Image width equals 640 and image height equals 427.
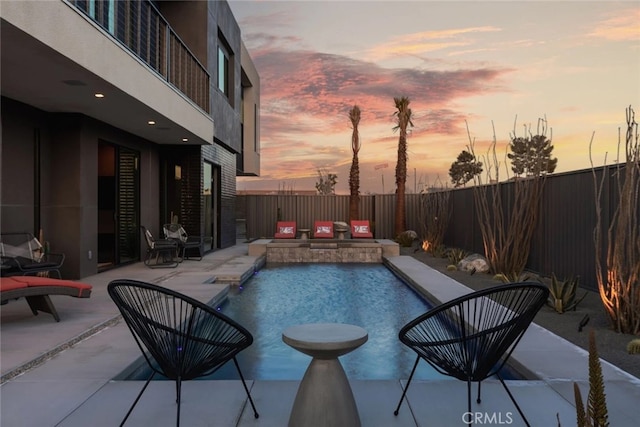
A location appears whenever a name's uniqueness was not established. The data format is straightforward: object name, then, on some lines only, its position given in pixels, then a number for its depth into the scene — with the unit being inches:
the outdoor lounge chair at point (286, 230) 540.7
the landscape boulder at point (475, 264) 342.3
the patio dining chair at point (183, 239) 391.5
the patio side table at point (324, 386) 86.7
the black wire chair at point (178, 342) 91.8
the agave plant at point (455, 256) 392.7
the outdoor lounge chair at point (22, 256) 213.0
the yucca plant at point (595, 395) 33.3
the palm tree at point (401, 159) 649.0
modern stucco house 189.6
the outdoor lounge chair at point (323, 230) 555.8
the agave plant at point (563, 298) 207.3
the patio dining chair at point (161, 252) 354.6
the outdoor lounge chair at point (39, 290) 165.0
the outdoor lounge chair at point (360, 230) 548.1
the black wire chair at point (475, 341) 92.0
